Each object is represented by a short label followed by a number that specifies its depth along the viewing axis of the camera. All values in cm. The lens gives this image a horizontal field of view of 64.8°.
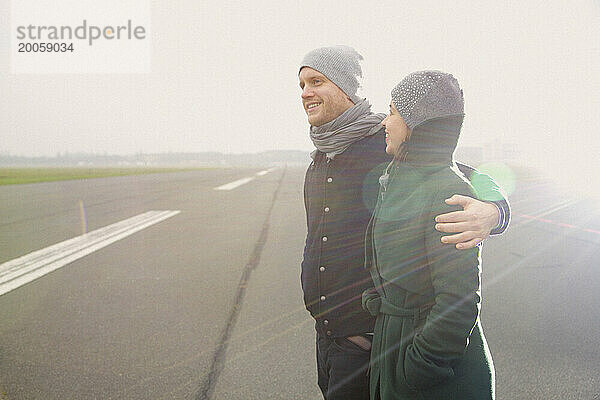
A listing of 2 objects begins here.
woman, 148
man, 211
